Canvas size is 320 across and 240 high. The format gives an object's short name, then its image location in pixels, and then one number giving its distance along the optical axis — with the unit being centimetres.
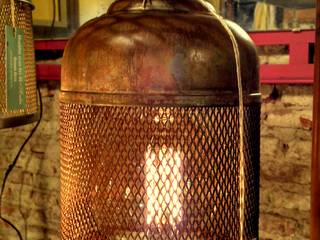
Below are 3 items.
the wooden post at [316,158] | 102
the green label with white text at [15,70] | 150
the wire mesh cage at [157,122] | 109
